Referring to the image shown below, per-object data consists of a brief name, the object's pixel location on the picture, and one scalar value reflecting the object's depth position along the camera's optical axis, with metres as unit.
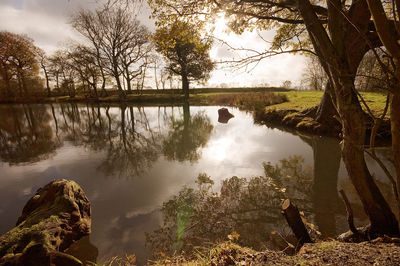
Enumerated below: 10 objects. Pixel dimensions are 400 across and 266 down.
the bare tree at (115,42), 27.27
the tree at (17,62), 33.44
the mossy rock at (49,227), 2.23
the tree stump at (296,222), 2.52
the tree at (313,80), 36.81
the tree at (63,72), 35.00
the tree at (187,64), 28.83
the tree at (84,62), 29.22
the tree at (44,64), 38.07
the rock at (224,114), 14.51
